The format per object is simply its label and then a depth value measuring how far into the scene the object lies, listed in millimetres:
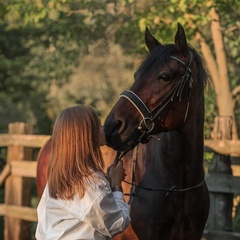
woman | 6136
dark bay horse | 8148
